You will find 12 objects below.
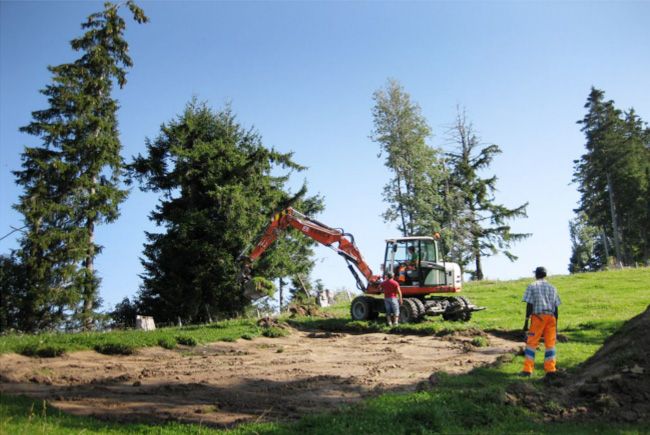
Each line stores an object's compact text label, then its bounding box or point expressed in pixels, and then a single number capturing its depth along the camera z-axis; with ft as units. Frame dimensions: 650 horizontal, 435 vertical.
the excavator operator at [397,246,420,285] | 67.46
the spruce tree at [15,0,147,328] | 73.00
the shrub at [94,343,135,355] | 43.32
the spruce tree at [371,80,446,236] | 123.03
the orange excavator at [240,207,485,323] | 65.82
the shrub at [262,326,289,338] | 57.45
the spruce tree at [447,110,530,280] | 130.31
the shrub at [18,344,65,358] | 38.73
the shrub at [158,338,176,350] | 47.14
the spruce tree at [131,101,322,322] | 88.33
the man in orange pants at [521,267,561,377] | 32.17
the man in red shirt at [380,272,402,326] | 62.90
